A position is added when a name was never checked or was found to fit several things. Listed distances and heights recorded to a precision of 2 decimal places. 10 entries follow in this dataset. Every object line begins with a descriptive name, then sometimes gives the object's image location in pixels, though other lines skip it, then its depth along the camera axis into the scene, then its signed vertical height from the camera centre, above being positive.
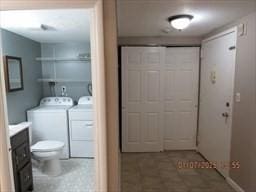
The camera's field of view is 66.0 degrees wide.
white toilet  2.77 -1.08
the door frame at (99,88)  1.35 -0.07
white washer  3.26 -0.77
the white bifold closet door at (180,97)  3.59 -0.36
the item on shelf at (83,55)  3.73 +0.43
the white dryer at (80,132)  3.34 -0.91
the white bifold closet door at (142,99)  3.47 -0.38
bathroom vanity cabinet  2.10 -0.95
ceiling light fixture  2.20 +0.65
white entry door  2.62 -0.31
